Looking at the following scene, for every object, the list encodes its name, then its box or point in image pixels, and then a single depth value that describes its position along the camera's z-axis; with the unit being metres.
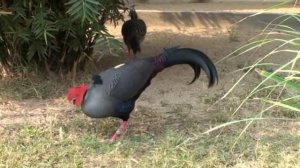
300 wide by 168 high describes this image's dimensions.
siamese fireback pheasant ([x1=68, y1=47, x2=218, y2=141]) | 3.58
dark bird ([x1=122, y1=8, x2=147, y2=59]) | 5.75
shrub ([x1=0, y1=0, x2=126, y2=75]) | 4.38
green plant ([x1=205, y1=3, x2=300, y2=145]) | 2.19
